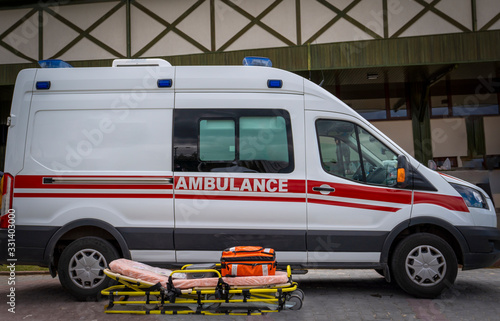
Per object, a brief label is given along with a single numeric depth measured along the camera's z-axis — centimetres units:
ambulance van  619
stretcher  523
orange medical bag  544
